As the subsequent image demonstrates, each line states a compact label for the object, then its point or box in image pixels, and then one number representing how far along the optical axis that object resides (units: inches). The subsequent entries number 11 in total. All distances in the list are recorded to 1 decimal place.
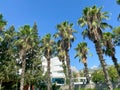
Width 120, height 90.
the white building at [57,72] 1160.7
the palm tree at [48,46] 710.4
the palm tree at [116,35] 525.5
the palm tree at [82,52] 733.7
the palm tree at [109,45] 535.8
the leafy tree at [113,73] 1257.8
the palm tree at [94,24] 446.8
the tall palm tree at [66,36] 607.6
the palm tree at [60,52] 624.4
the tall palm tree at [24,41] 635.1
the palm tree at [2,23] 566.2
